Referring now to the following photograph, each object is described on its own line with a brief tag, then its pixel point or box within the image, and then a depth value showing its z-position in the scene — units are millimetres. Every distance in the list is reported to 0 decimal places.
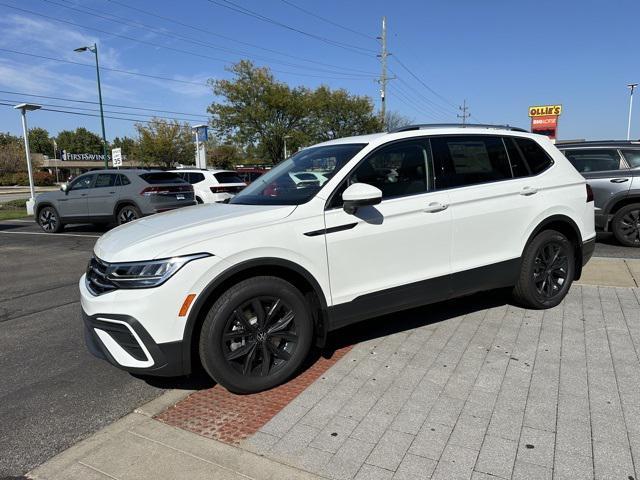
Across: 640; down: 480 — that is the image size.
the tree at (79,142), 110062
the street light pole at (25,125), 19109
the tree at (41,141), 107638
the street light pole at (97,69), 27500
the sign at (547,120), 39750
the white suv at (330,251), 3139
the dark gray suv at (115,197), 11906
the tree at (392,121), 56034
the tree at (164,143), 48562
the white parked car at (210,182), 14406
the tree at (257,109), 36712
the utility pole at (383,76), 38438
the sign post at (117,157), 22695
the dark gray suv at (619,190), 8562
